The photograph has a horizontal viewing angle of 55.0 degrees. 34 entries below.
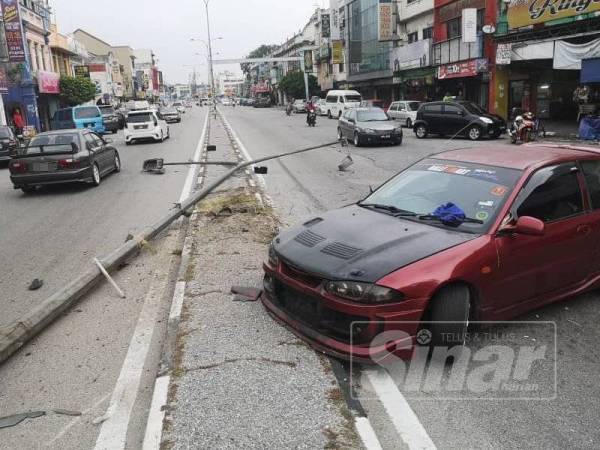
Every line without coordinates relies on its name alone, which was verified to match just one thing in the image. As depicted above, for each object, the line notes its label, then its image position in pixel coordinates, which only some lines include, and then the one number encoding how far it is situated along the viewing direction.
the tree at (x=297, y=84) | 80.88
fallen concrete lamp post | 4.71
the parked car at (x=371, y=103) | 43.18
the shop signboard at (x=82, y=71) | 50.86
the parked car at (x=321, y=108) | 50.57
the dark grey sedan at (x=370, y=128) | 21.22
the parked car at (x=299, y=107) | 60.69
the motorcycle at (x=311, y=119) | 36.69
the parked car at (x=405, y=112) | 32.85
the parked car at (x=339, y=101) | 44.28
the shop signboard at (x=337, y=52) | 60.69
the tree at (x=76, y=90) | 44.34
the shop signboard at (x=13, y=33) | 32.25
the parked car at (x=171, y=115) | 48.25
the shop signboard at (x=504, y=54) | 27.64
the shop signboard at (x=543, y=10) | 22.53
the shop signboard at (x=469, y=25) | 30.14
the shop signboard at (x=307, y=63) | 79.44
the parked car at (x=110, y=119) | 37.72
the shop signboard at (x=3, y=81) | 34.19
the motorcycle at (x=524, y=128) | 20.83
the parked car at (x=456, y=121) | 23.52
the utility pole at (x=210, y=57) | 71.12
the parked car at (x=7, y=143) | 20.19
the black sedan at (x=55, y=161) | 12.80
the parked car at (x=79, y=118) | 32.69
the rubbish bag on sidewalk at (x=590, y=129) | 21.05
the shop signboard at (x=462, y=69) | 30.92
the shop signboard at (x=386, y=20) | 44.38
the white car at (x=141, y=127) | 26.25
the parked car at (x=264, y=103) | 97.31
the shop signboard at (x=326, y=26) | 68.32
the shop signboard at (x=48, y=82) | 39.79
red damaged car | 4.04
